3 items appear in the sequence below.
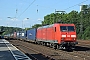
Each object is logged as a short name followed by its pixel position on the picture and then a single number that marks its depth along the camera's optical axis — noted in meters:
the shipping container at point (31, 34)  55.50
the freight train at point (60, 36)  29.28
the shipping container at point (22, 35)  77.25
